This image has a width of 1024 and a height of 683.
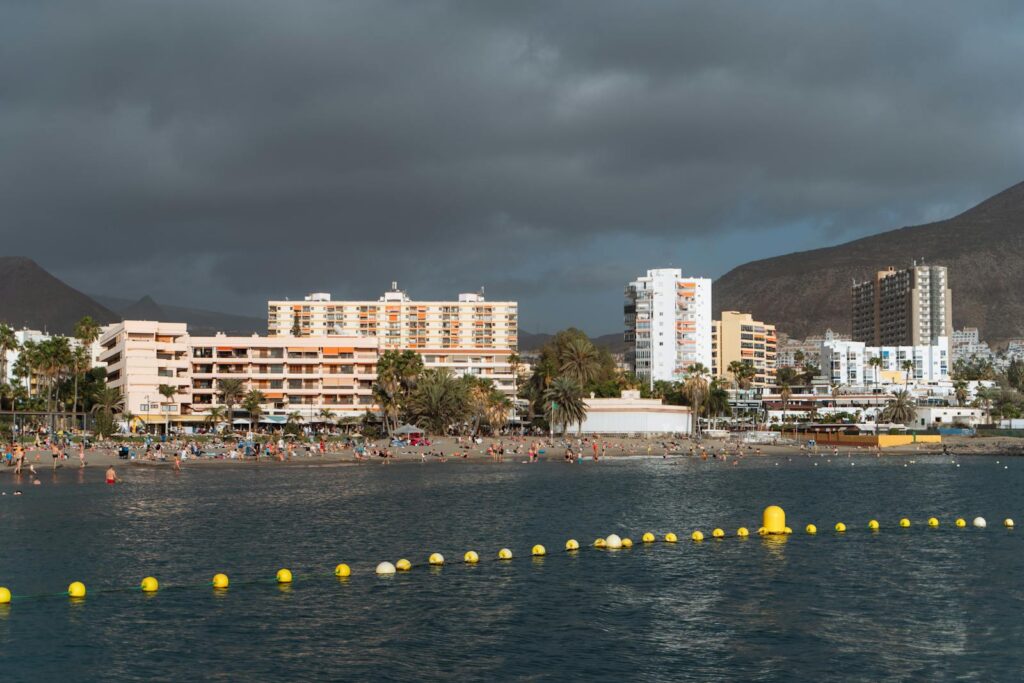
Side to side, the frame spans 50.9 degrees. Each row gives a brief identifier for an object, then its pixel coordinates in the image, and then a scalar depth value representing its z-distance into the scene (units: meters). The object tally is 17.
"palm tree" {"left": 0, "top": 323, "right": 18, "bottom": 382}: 147.75
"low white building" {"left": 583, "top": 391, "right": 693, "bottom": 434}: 159.25
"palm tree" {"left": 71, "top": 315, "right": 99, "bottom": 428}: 142.62
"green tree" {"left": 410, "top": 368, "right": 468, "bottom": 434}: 142.50
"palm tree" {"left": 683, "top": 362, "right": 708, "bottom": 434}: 178.00
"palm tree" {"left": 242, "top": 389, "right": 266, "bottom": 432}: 145.88
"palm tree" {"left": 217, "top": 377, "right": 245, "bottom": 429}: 147.62
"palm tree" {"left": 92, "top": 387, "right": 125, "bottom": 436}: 143.27
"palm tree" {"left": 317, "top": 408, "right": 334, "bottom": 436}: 154.50
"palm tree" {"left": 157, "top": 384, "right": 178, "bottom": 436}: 148.25
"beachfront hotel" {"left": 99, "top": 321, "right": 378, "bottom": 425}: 151.00
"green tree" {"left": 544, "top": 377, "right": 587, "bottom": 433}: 151.25
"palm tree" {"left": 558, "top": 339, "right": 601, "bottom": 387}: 166.25
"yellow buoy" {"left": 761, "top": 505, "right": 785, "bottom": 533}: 49.50
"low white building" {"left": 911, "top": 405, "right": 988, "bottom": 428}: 197.50
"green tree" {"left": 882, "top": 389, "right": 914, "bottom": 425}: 194.50
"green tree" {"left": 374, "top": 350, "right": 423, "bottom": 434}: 143.25
